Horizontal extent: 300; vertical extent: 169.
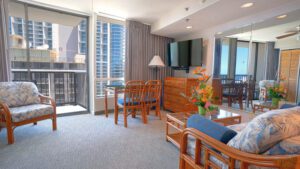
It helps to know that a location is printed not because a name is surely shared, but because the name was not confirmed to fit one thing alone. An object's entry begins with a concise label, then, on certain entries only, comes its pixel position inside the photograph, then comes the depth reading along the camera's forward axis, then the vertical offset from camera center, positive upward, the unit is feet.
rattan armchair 7.25 -1.87
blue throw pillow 3.68 -1.41
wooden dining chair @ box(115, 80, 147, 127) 9.88 -1.61
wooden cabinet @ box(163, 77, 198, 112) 11.57 -1.58
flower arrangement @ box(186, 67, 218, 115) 6.52 -0.96
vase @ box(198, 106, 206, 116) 7.05 -1.65
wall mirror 7.82 +1.34
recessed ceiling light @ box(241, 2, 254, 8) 7.57 +3.51
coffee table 7.24 -2.14
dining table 10.25 -1.07
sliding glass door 10.06 +1.53
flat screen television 12.17 +1.73
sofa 2.75 -1.38
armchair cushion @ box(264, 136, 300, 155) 2.78 -1.32
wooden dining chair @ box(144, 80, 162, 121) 10.59 -1.46
